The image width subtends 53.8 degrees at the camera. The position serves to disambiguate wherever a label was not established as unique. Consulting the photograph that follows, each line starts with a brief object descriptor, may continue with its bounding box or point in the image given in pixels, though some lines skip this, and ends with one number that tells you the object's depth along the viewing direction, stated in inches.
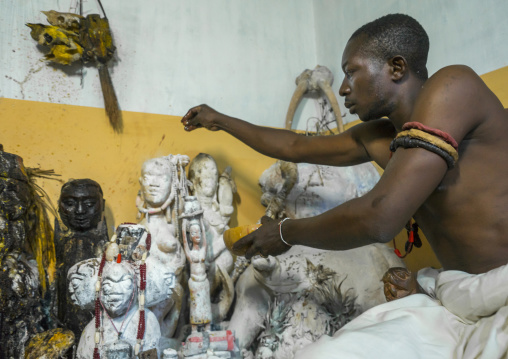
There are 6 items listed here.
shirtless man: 56.2
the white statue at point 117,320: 83.5
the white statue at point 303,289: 104.2
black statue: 108.7
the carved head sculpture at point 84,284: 86.4
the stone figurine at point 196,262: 102.5
